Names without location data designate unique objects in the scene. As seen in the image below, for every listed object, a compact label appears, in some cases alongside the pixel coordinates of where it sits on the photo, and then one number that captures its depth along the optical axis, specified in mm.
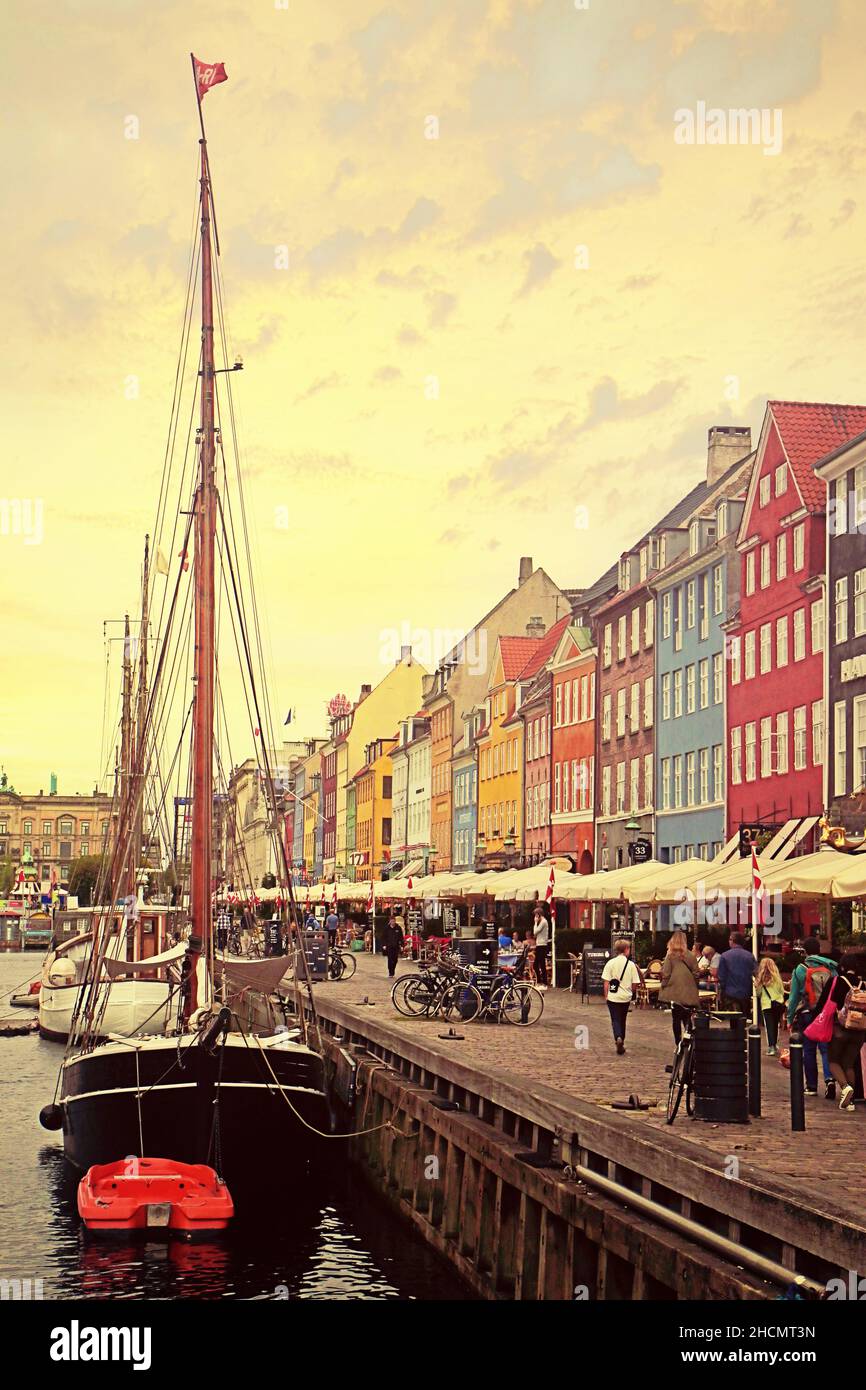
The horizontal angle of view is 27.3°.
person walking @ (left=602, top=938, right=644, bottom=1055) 25875
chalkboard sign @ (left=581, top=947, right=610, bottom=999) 42094
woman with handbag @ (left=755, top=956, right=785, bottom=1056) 26359
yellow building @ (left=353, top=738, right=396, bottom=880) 148125
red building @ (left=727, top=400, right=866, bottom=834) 52344
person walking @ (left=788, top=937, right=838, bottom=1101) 20688
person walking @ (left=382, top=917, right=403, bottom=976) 53188
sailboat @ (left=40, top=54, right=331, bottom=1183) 22469
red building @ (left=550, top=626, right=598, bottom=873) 79312
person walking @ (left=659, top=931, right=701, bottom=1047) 23953
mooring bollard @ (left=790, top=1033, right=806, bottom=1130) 16645
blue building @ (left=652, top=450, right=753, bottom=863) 61875
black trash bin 17656
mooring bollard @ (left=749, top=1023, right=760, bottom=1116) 18359
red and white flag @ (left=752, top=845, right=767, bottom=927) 23031
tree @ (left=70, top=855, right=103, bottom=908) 176250
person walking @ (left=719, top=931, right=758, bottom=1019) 24719
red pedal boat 20750
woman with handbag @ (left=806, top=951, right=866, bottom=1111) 19750
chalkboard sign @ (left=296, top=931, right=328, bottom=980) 51031
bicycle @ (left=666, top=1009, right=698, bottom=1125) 17828
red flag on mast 28016
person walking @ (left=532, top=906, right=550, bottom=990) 48156
